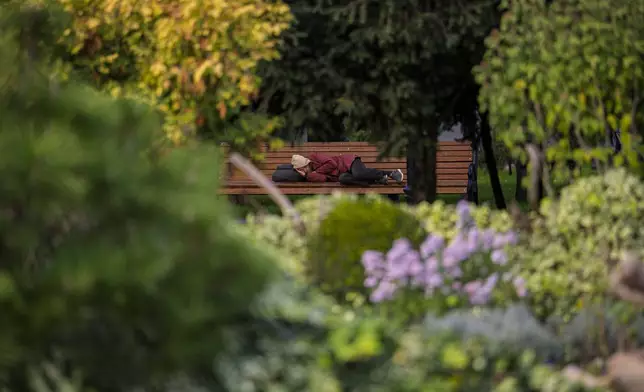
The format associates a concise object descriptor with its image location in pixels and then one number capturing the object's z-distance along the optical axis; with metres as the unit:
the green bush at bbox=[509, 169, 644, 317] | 11.07
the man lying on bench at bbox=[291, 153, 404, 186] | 28.52
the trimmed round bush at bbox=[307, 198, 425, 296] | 11.26
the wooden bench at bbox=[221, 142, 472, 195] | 28.33
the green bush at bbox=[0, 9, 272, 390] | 5.91
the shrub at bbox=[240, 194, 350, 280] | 12.17
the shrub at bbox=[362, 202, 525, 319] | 10.02
